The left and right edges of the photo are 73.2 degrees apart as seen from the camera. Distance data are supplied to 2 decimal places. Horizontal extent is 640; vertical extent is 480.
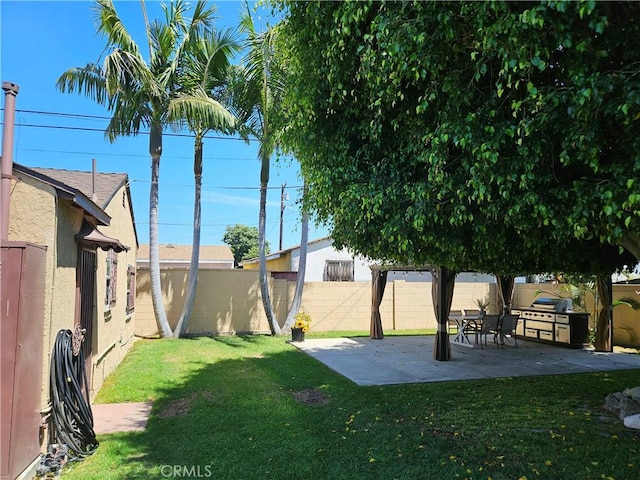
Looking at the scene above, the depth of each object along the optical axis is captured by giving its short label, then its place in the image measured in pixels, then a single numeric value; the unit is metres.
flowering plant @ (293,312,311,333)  12.53
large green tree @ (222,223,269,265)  54.25
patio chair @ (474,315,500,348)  11.71
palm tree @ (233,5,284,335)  11.20
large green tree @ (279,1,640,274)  2.85
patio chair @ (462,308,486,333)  12.15
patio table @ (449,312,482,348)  12.08
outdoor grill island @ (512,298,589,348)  12.14
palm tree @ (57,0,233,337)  10.49
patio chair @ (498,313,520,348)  11.84
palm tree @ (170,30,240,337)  10.97
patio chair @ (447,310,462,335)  12.39
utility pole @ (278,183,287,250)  30.98
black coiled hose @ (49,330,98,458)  4.34
